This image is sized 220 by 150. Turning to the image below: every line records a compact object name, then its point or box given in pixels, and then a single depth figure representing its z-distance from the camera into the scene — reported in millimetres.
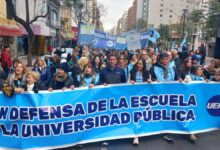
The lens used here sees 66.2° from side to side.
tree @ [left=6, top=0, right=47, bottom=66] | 10729
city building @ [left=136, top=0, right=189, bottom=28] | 71227
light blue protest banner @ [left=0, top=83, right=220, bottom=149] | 2768
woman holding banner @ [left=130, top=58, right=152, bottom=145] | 3455
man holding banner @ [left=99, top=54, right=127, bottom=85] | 3336
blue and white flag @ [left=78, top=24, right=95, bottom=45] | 6841
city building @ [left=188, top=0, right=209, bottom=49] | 25806
